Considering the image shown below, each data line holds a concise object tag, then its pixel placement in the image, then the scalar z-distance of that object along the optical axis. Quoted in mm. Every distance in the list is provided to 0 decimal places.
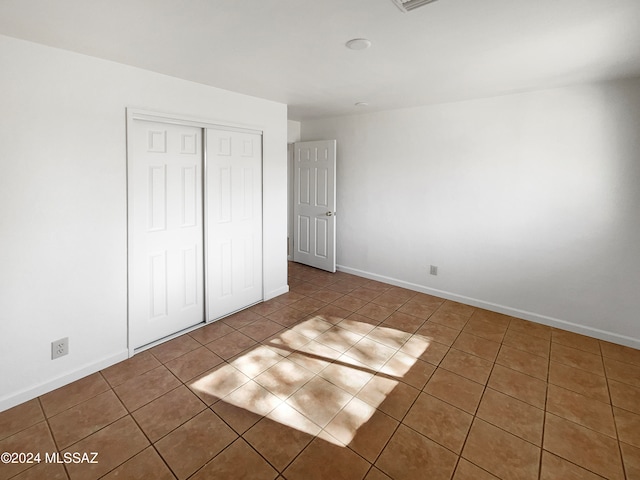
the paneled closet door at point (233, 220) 3342
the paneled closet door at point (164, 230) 2760
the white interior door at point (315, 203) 4973
